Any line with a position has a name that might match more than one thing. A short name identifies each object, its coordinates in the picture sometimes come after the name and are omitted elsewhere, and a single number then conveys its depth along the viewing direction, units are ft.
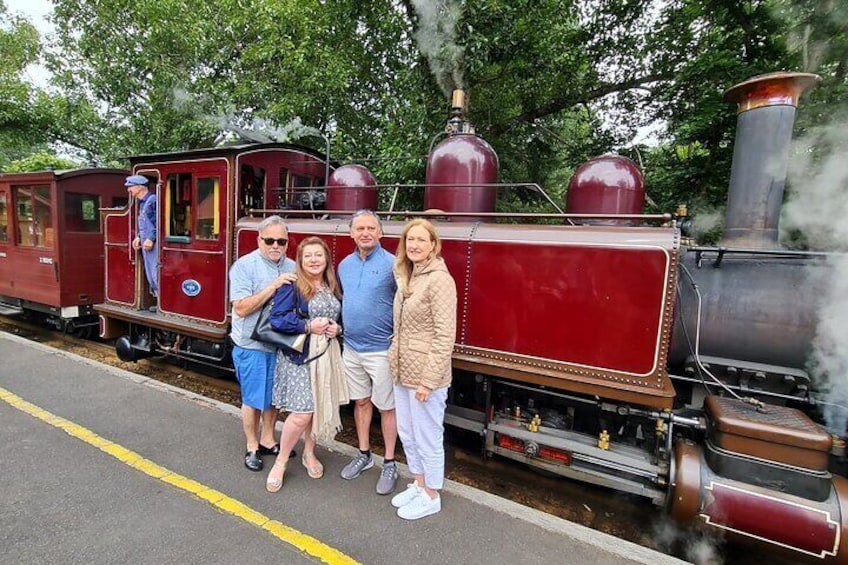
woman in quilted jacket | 8.32
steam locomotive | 8.58
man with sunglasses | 9.59
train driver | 17.84
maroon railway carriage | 23.48
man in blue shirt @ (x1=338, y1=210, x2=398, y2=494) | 9.35
